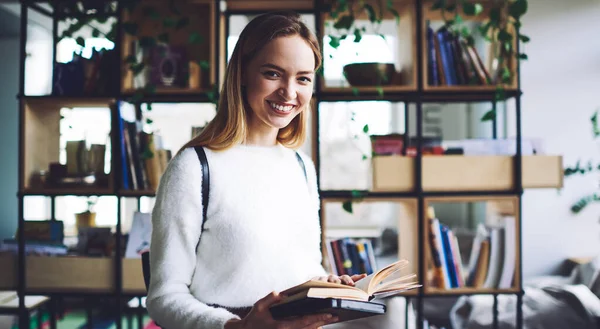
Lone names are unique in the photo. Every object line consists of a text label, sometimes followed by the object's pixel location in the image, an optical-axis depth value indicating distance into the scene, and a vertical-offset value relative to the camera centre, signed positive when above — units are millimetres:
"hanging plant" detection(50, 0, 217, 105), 2236 +659
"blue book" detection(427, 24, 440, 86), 2316 +523
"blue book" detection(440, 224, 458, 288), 2305 -454
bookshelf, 2258 -17
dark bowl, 2270 +450
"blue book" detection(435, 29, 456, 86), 2326 +534
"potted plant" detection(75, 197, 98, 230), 2537 -246
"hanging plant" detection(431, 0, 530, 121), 2250 +651
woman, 967 -74
